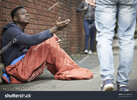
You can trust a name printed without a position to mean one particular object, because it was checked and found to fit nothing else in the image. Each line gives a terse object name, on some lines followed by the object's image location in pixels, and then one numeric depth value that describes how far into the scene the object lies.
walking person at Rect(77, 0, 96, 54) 8.27
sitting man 3.67
